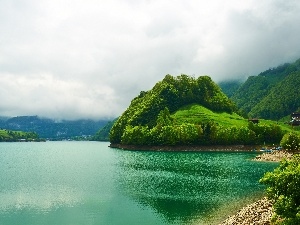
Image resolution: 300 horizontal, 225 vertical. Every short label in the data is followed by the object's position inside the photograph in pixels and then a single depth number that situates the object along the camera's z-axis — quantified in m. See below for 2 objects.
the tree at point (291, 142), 156.12
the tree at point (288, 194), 32.75
